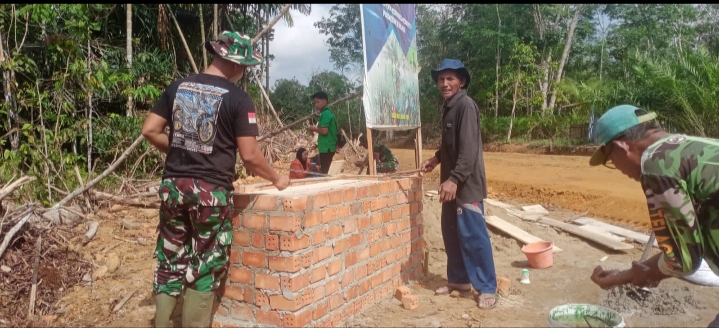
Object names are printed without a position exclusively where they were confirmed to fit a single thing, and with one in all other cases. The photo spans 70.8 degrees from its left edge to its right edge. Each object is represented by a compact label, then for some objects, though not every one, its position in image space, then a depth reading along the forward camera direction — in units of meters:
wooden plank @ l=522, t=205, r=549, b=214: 7.69
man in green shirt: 7.42
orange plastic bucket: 5.01
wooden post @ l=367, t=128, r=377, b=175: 4.56
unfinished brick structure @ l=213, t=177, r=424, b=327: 2.93
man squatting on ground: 1.87
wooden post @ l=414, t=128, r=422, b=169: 5.99
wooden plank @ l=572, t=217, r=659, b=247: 6.34
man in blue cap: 3.72
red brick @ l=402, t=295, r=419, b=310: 3.73
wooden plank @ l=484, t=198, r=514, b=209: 7.29
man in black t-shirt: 2.70
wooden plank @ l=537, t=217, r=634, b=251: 5.87
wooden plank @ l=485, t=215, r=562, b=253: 5.89
